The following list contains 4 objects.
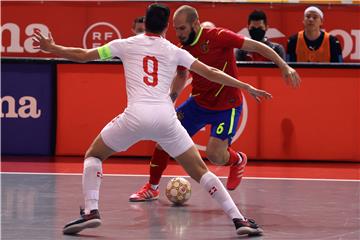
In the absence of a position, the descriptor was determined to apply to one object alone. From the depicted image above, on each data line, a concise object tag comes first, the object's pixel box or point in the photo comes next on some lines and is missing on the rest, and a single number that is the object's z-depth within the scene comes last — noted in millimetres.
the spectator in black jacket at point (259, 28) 25247
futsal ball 18229
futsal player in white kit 15001
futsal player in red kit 18561
